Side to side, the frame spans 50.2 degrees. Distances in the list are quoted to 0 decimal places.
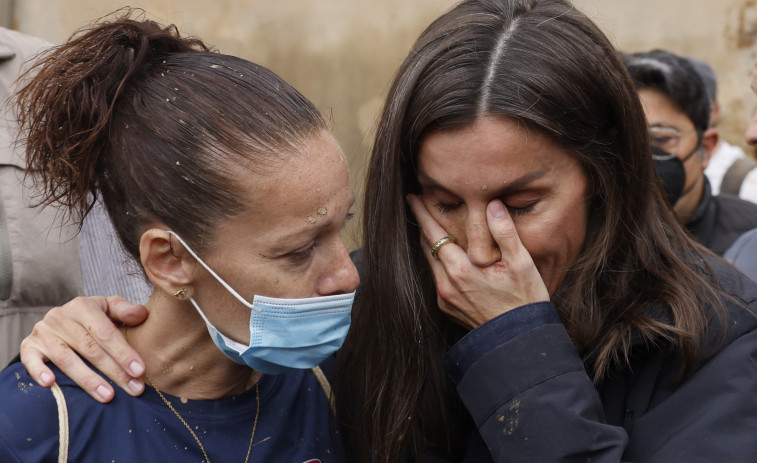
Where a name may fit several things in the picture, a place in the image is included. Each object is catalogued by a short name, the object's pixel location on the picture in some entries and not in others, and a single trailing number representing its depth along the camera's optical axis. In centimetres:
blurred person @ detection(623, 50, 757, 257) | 397
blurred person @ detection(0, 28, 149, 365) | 254
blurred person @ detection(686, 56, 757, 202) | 480
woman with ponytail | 198
